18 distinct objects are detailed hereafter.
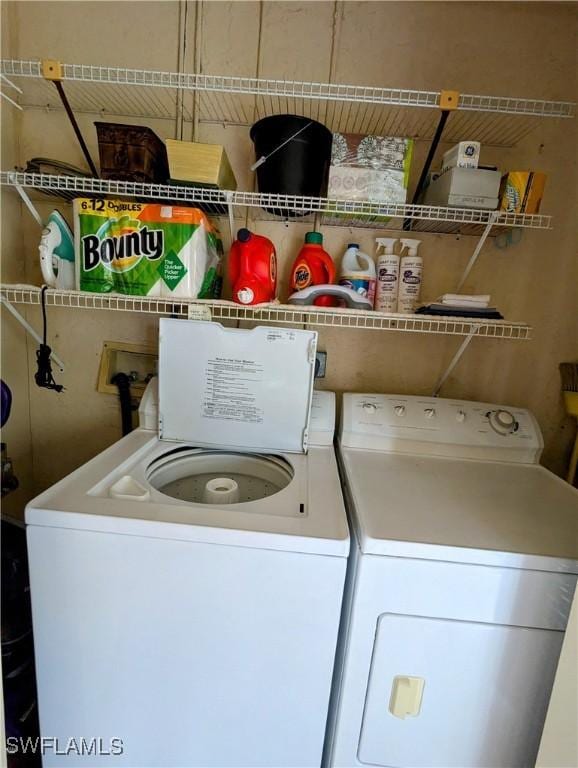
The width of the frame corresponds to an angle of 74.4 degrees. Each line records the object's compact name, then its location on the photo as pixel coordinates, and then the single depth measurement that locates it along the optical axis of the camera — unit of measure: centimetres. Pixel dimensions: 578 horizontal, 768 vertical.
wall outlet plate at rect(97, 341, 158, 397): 175
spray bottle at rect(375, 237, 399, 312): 152
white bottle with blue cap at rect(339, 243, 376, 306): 151
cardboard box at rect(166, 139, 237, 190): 123
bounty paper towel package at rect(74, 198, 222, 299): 129
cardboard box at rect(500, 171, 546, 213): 127
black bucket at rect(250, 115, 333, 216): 125
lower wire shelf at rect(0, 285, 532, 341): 131
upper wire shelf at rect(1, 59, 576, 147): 152
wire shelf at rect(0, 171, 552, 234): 128
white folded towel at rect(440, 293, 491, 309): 134
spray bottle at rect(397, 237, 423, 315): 149
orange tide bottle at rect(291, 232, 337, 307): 147
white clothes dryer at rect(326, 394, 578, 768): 89
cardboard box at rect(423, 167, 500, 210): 126
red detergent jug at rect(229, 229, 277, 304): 131
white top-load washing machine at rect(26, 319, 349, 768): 91
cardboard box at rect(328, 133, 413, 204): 128
